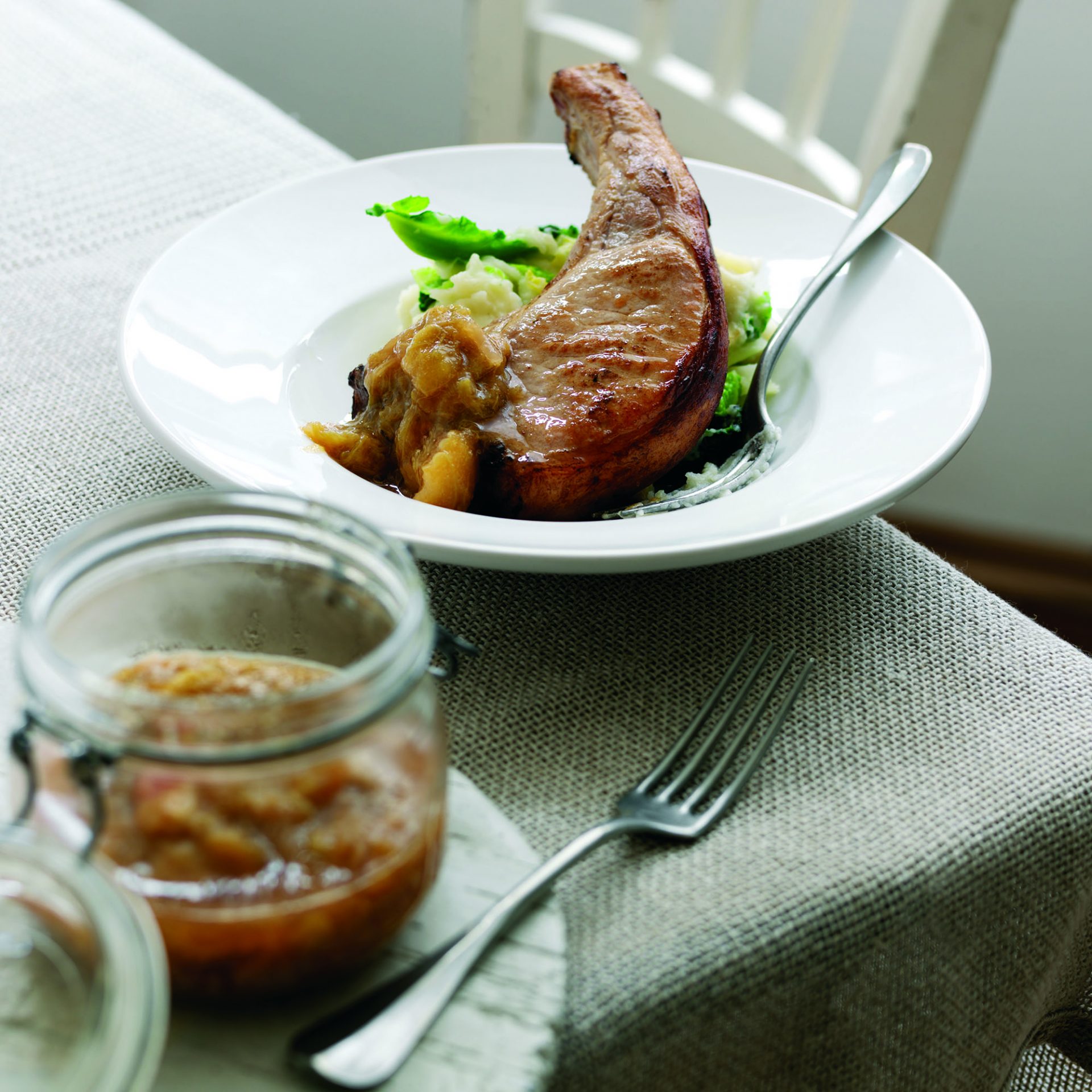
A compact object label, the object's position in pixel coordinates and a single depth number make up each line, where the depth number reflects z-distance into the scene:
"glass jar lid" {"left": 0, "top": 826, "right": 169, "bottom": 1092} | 0.53
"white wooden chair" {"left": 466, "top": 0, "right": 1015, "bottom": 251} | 2.19
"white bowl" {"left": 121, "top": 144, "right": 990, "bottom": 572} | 1.03
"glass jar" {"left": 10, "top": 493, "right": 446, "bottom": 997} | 0.59
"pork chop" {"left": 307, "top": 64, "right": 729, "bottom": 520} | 1.15
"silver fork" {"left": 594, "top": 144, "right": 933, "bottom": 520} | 1.25
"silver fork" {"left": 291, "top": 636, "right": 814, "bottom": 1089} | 0.63
